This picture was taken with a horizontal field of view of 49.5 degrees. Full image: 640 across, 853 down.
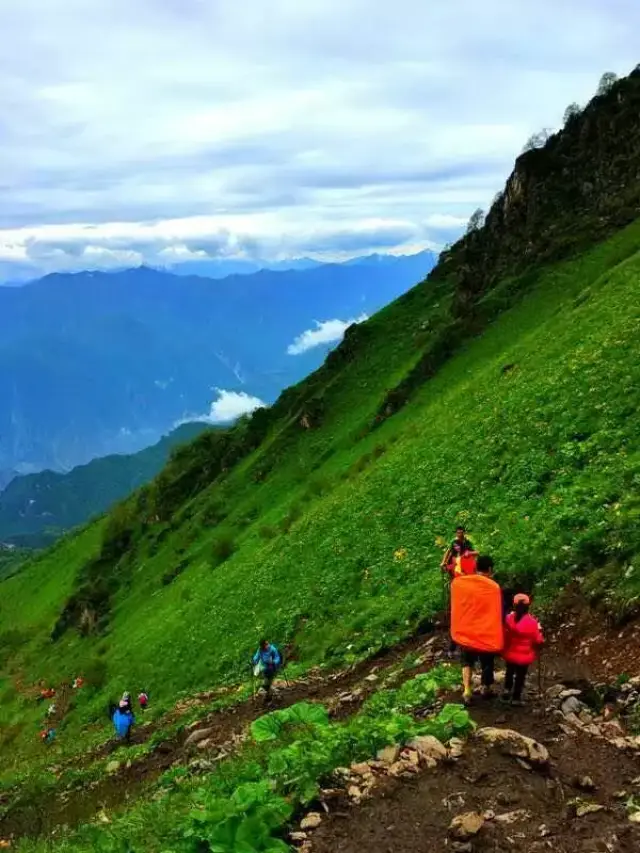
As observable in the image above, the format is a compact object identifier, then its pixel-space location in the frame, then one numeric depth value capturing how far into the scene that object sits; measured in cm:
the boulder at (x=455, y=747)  957
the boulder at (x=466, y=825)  793
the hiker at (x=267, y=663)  1978
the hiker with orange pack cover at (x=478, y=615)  1143
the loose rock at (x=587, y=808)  822
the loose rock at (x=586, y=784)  888
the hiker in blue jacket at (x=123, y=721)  2361
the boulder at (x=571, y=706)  1139
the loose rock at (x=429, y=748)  945
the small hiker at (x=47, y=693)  5161
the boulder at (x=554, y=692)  1202
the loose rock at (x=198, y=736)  1888
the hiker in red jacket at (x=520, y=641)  1151
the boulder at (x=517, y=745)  943
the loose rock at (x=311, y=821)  840
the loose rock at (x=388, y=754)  959
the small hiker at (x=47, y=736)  3719
